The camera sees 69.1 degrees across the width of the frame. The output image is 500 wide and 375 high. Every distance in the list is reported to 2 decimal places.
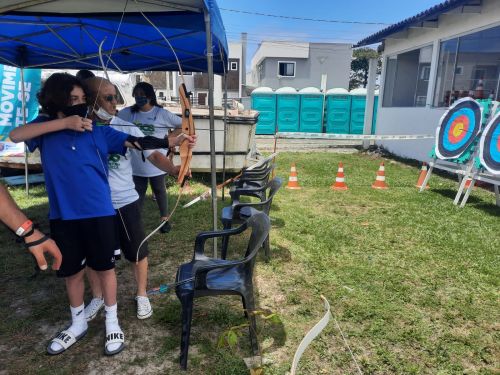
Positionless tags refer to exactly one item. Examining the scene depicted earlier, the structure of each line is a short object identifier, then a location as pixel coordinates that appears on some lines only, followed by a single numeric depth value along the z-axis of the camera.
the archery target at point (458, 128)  5.41
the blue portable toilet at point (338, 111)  16.50
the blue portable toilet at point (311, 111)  16.33
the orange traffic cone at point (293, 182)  6.50
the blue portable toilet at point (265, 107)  16.31
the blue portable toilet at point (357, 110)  16.50
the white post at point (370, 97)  12.33
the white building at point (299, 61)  26.73
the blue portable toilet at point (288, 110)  16.30
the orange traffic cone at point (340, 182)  6.53
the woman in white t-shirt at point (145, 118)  3.57
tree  46.76
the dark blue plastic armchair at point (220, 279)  2.10
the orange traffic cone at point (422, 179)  6.58
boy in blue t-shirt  1.97
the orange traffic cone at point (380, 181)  6.61
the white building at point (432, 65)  7.35
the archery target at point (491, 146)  4.93
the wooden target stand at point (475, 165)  5.13
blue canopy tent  2.62
